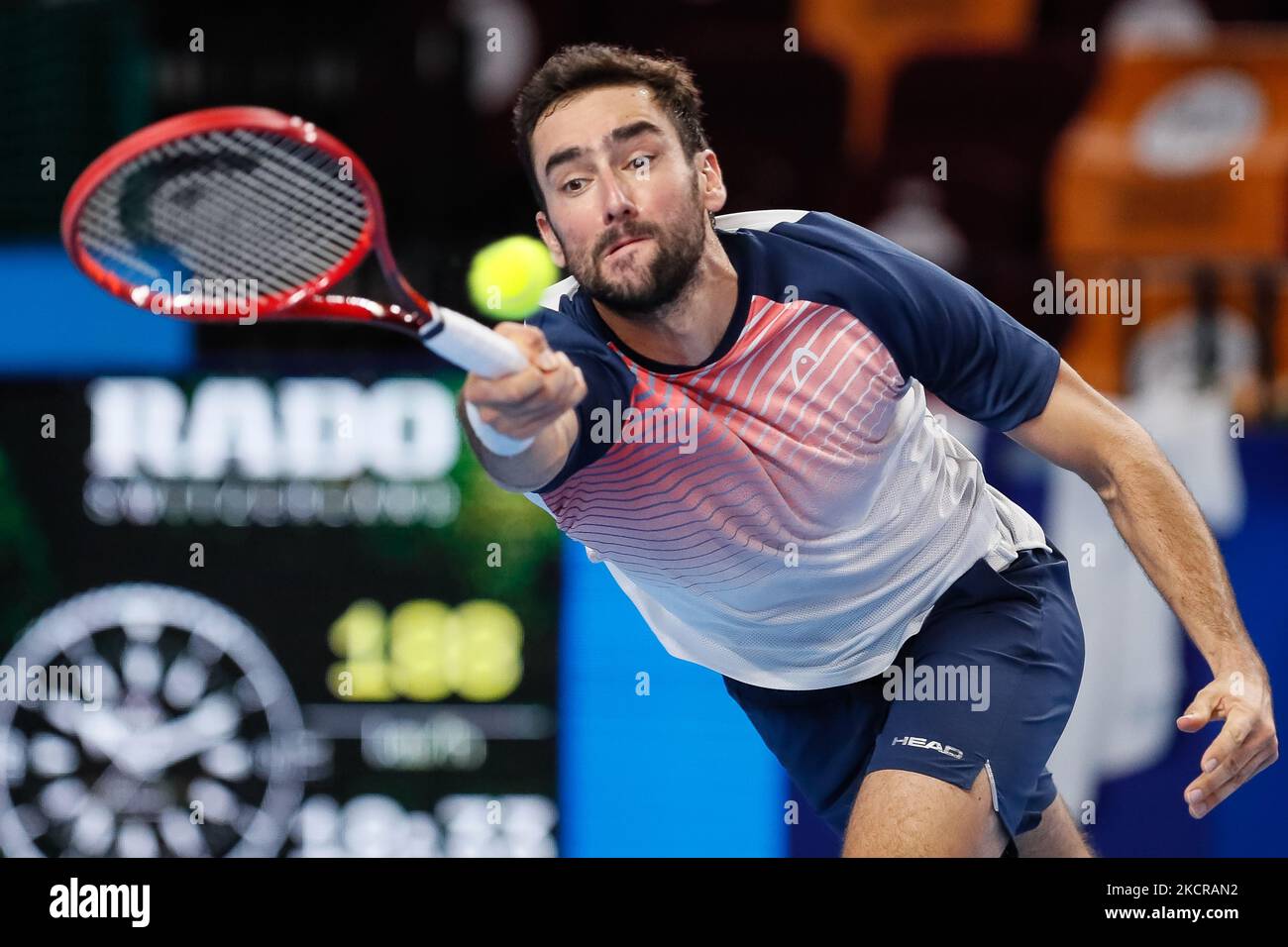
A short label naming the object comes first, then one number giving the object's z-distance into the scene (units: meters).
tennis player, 7.10
